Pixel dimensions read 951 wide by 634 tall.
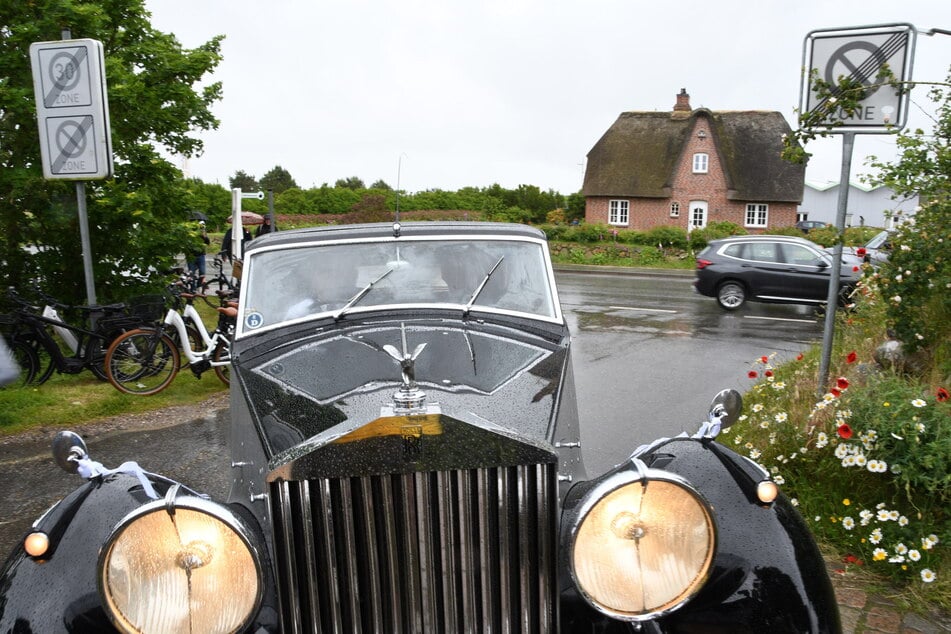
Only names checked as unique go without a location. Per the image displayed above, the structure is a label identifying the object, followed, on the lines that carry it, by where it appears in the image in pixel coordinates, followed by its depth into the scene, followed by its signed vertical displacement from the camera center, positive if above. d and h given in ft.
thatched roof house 118.93 +7.87
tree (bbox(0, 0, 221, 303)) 24.02 +1.95
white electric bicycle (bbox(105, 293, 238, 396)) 22.74 -4.80
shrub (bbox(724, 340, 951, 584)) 11.20 -4.57
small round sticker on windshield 11.34 -1.76
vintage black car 5.93 -2.98
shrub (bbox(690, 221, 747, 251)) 82.12 -2.23
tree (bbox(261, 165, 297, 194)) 166.14 +8.30
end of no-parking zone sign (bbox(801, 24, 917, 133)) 14.20 +3.10
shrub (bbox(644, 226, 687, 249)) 83.66 -2.72
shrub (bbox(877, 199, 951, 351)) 14.30 -1.30
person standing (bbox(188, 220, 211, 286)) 28.24 -3.78
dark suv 43.01 -3.44
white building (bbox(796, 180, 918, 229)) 175.32 +3.49
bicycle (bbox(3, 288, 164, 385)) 22.07 -4.00
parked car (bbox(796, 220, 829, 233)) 127.75 -1.51
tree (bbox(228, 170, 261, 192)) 160.29 +6.92
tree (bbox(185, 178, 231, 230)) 101.10 +1.07
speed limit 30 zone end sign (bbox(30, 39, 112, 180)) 21.02 +3.06
